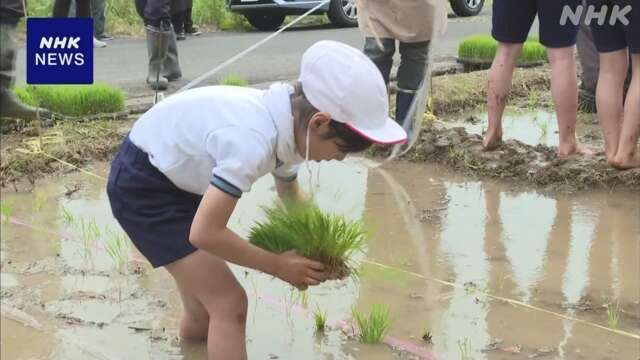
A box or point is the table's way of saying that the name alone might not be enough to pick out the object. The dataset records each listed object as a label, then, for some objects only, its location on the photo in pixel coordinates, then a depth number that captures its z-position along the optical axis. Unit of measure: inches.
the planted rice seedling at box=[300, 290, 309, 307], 112.8
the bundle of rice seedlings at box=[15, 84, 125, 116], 198.7
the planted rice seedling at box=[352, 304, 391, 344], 101.1
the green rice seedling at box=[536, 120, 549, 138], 198.8
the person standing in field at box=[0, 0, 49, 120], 188.1
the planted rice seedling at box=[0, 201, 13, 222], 139.7
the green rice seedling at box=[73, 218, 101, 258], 130.2
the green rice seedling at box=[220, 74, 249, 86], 213.8
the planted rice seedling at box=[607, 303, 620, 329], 104.7
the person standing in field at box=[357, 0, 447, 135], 175.0
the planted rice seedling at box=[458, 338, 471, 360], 98.7
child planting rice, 80.3
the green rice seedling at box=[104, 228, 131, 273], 124.6
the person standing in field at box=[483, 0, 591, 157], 165.5
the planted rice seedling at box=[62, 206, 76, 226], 140.6
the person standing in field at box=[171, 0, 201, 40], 290.5
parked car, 413.7
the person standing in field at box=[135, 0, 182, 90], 236.8
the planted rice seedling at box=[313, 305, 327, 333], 106.0
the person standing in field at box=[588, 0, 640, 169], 153.0
